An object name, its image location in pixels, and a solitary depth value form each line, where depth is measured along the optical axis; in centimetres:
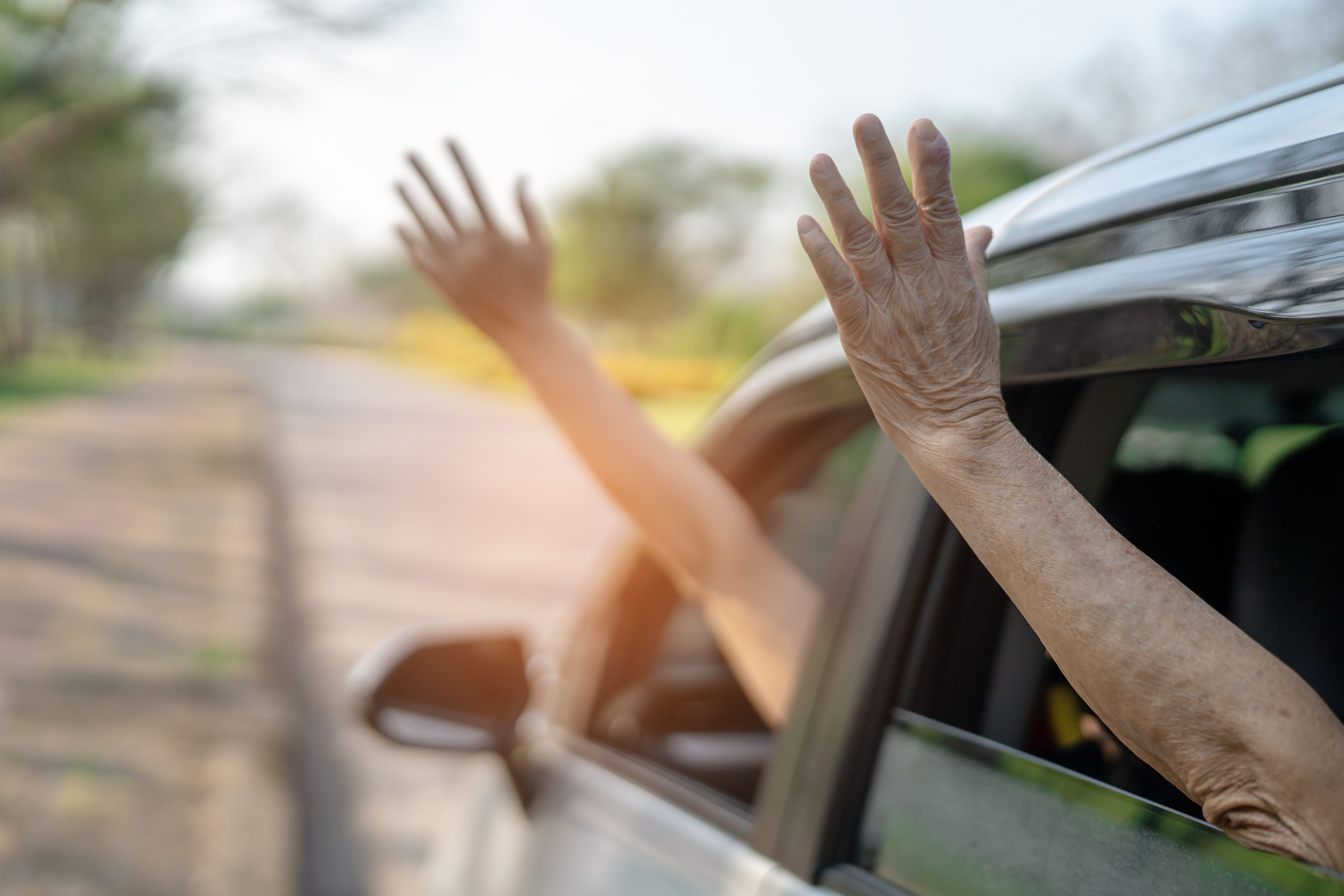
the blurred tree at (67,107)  1738
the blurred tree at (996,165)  1614
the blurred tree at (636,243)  5900
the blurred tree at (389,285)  10525
